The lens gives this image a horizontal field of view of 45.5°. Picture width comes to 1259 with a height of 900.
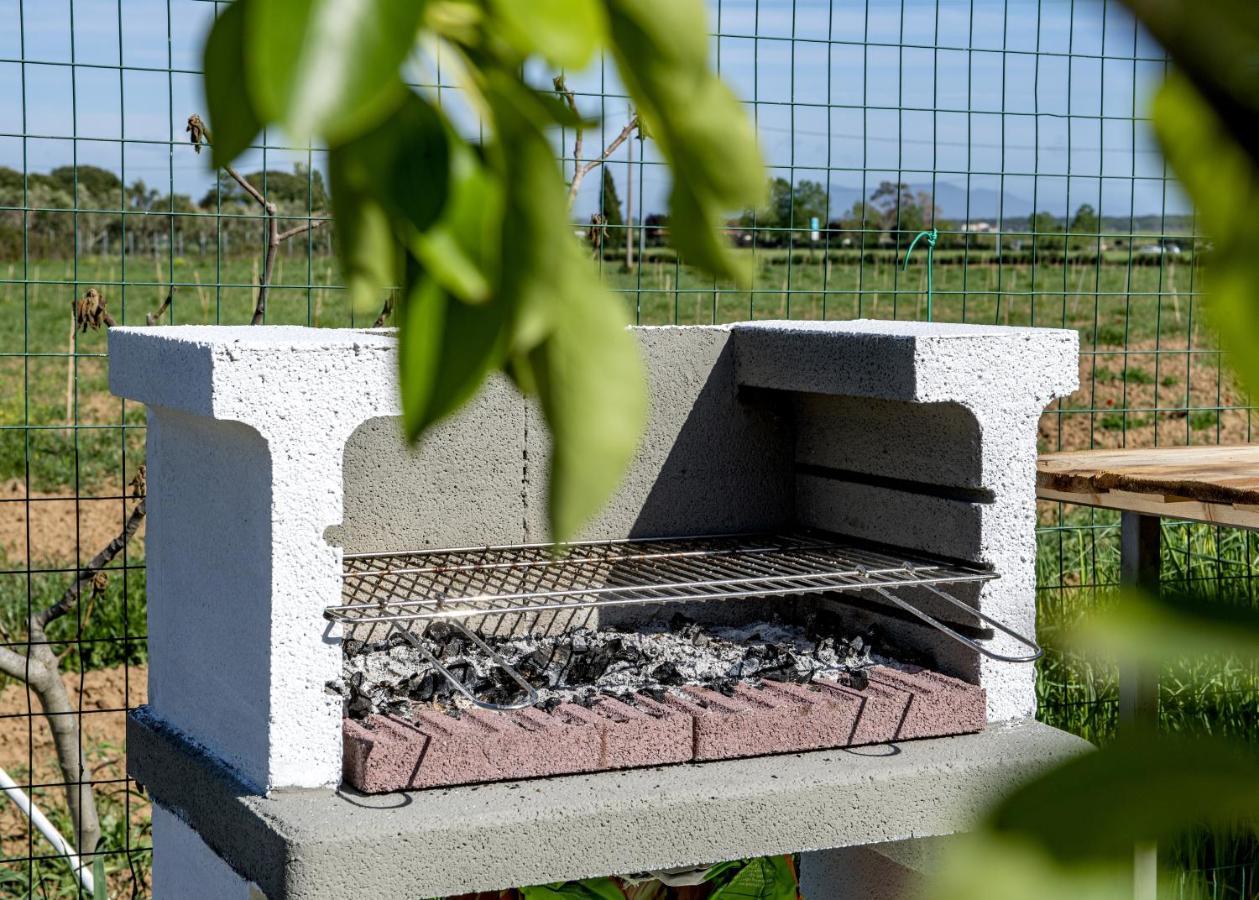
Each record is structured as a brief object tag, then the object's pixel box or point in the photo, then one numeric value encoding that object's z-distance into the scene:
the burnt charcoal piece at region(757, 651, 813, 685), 2.70
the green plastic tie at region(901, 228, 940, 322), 3.61
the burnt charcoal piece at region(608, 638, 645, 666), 2.80
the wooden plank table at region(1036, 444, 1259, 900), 2.79
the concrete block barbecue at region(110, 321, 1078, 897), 2.30
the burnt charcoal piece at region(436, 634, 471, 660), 2.80
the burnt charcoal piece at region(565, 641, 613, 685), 2.74
